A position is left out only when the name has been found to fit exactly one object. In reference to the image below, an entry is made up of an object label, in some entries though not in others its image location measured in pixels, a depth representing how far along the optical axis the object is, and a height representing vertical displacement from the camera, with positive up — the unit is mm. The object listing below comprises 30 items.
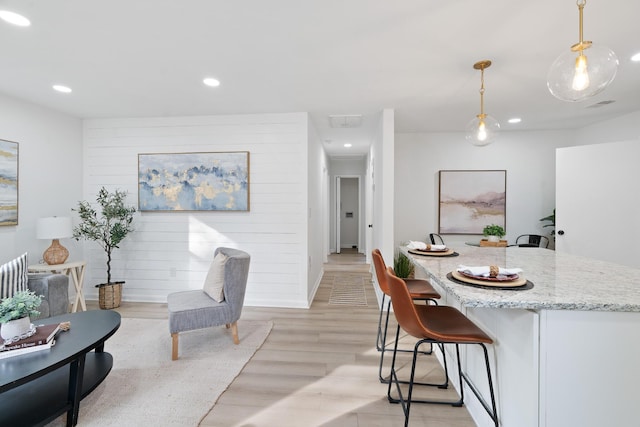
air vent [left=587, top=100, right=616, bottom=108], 3516 +1351
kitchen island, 1143 -575
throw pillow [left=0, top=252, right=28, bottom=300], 2383 -572
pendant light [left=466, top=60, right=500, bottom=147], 2527 +741
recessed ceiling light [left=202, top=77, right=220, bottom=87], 2826 +1300
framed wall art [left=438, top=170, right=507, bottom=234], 4840 +202
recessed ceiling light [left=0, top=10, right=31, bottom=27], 1854 +1275
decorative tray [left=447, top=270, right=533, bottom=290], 1322 -341
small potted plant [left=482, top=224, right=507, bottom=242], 4312 -320
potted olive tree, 3691 -216
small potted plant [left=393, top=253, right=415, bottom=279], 4152 -816
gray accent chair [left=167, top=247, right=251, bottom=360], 2492 -862
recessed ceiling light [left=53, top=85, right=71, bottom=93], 2990 +1298
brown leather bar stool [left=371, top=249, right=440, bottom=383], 2117 -603
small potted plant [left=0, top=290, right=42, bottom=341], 1701 -627
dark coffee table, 1504 -1094
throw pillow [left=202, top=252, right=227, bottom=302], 2697 -662
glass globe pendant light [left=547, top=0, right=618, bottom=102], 1466 +749
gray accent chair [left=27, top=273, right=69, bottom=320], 2623 -747
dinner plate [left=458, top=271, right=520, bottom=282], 1374 -318
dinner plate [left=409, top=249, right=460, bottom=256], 2234 -323
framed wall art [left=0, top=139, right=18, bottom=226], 3125 +311
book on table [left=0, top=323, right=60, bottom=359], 1635 -786
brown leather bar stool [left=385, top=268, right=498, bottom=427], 1387 -606
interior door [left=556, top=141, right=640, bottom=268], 3461 +137
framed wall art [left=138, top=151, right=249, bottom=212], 3863 +408
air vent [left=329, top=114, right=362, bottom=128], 3953 +1303
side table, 3140 -695
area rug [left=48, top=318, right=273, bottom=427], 1815 -1277
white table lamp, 3197 -258
